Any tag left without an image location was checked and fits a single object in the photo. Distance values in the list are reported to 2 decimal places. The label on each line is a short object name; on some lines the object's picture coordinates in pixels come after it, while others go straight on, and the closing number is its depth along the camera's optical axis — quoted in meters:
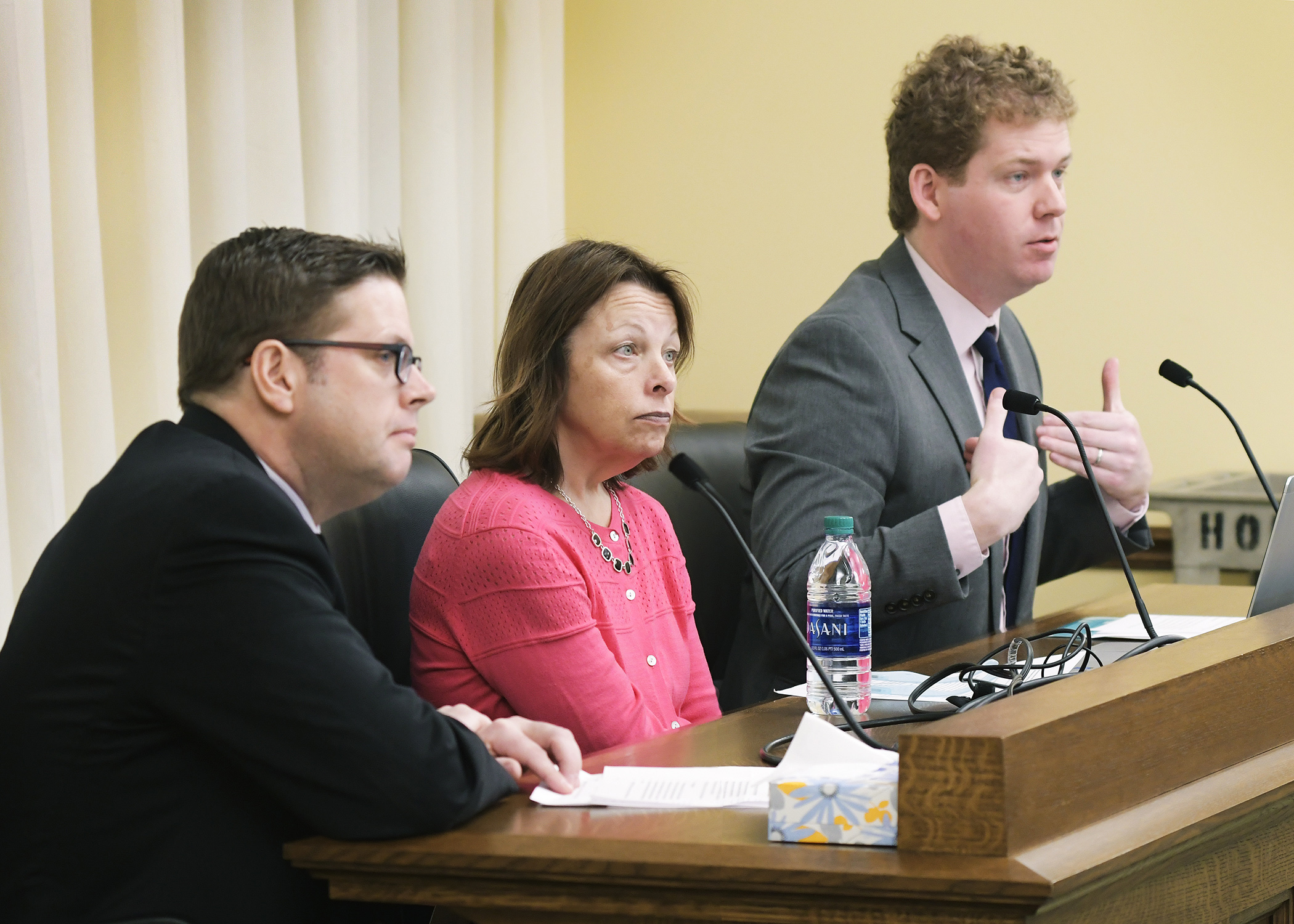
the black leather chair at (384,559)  7.36
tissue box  6.49
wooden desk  6.42
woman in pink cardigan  7.17
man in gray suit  7.64
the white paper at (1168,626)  7.58
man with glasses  6.59
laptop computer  7.31
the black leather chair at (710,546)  9.42
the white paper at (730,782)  6.65
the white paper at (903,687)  7.18
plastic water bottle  7.19
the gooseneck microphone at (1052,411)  7.29
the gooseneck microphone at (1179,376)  7.66
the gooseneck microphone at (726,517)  6.78
